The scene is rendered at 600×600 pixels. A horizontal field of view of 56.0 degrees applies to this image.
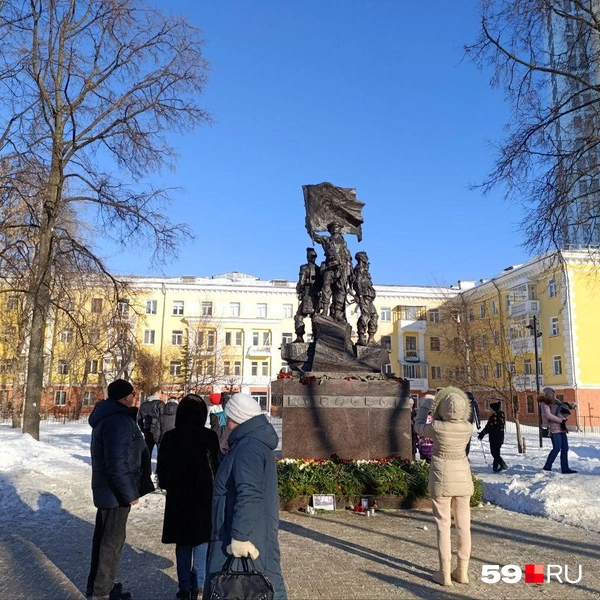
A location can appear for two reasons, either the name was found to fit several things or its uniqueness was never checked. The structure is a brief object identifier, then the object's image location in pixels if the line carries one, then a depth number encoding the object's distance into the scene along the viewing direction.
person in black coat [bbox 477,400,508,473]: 13.18
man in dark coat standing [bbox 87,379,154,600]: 4.73
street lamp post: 22.83
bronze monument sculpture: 9.99
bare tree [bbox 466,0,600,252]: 11.95
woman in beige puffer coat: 5.30
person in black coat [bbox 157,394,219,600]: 4.90
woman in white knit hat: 3.32
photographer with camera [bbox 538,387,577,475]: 11.95
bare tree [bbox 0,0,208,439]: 16.06
